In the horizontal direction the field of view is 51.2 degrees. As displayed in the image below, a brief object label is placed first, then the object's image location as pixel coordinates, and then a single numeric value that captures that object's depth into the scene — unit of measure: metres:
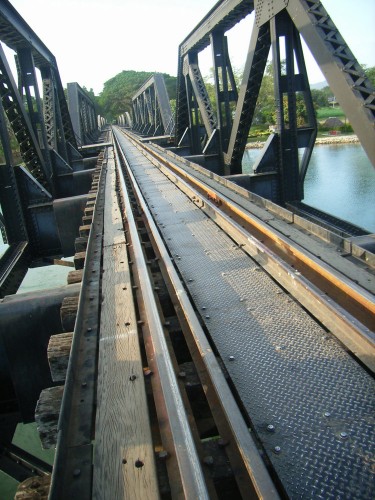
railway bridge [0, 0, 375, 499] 1.76
